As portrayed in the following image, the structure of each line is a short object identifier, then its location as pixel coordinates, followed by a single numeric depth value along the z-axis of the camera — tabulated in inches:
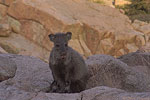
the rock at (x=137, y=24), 828.6
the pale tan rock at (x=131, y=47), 734.5
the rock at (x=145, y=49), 471.3
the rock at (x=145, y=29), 804.6
